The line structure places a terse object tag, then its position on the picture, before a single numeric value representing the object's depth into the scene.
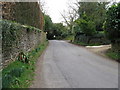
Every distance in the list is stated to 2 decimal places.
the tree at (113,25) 10.13
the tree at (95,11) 23.58
